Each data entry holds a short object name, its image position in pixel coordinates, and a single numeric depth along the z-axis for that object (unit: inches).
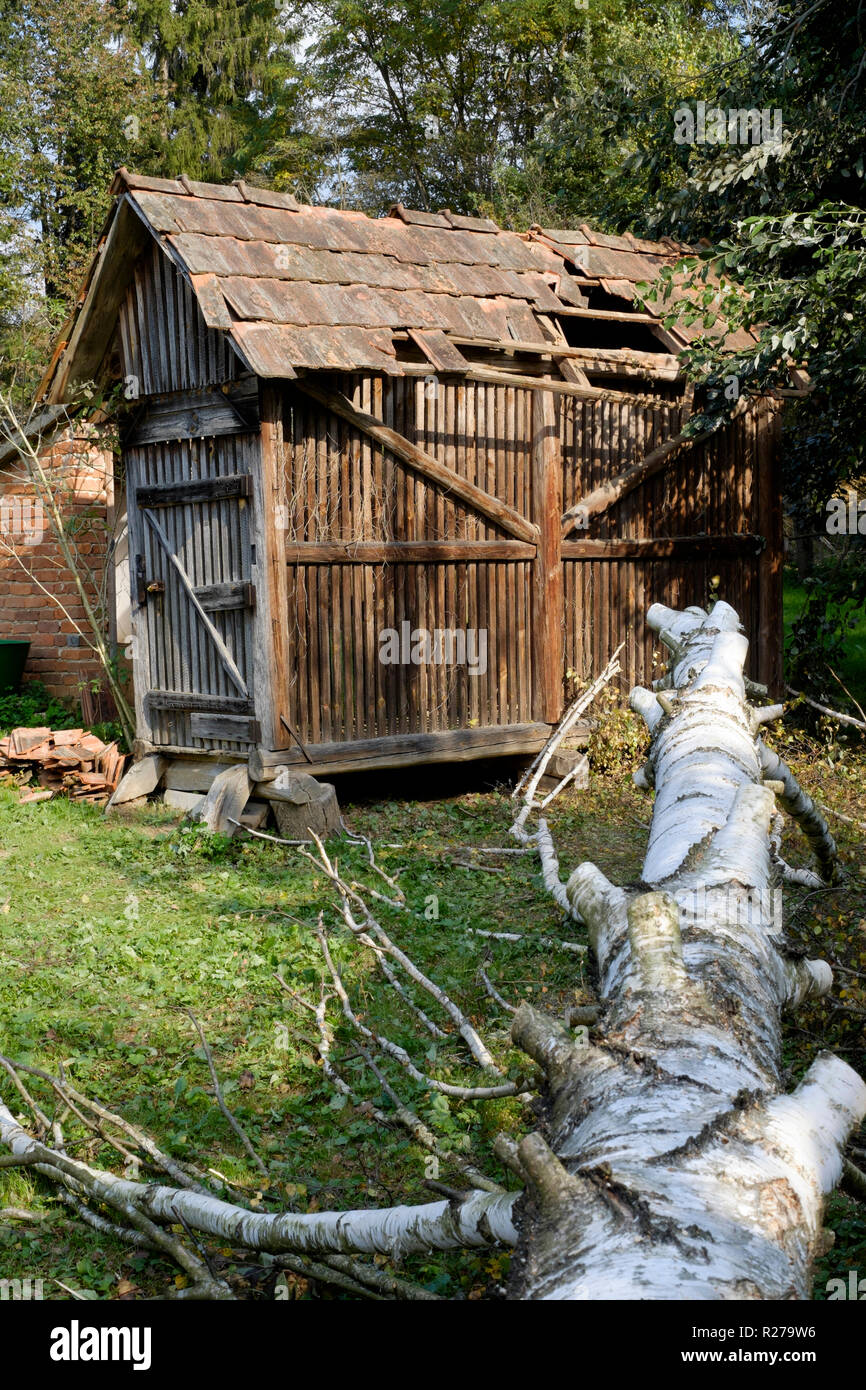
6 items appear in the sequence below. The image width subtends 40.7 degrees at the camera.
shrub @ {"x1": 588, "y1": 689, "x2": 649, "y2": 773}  403.9
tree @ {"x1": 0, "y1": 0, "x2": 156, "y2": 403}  875.4
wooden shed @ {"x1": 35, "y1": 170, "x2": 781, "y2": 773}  340.2
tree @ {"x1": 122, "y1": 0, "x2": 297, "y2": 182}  1045.8
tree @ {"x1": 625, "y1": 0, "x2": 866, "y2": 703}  365.4
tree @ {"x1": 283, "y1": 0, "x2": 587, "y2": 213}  1078.4
